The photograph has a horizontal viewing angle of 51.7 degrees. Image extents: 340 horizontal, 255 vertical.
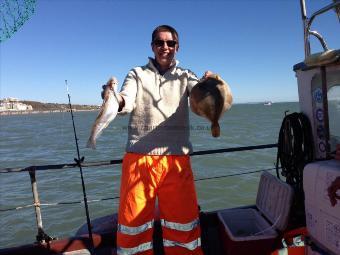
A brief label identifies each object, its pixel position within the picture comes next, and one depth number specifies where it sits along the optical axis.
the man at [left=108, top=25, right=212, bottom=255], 3.18
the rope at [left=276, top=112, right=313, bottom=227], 3.69
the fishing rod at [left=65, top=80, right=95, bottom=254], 3.82
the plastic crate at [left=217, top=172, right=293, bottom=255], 3.57
